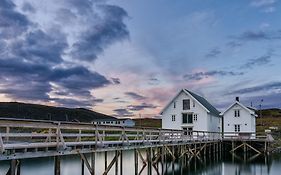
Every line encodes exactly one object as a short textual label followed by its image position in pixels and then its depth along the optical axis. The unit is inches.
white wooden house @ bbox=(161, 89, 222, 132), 1234.2
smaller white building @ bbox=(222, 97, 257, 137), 1330.2
